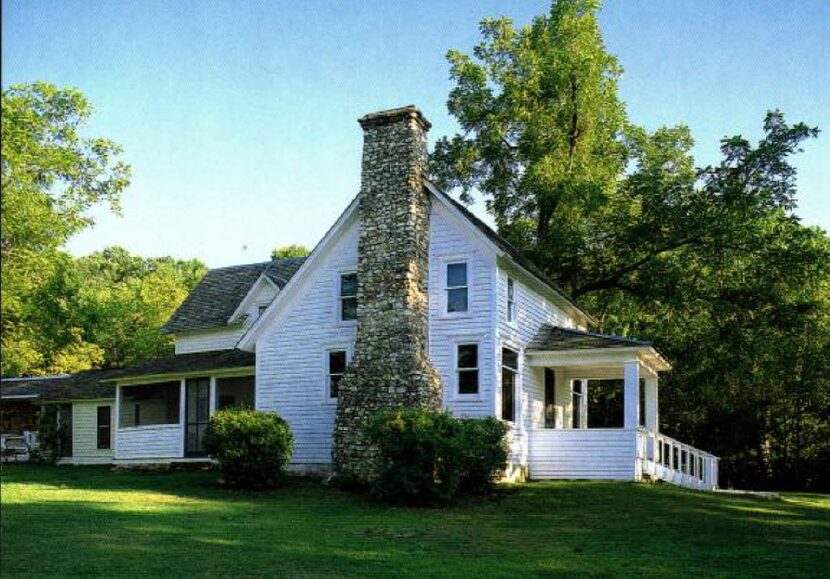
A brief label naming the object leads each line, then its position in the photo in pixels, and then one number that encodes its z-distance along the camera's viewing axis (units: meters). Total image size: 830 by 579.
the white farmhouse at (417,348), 22.92
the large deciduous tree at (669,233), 30.64
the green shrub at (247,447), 21.28
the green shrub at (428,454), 18.91
